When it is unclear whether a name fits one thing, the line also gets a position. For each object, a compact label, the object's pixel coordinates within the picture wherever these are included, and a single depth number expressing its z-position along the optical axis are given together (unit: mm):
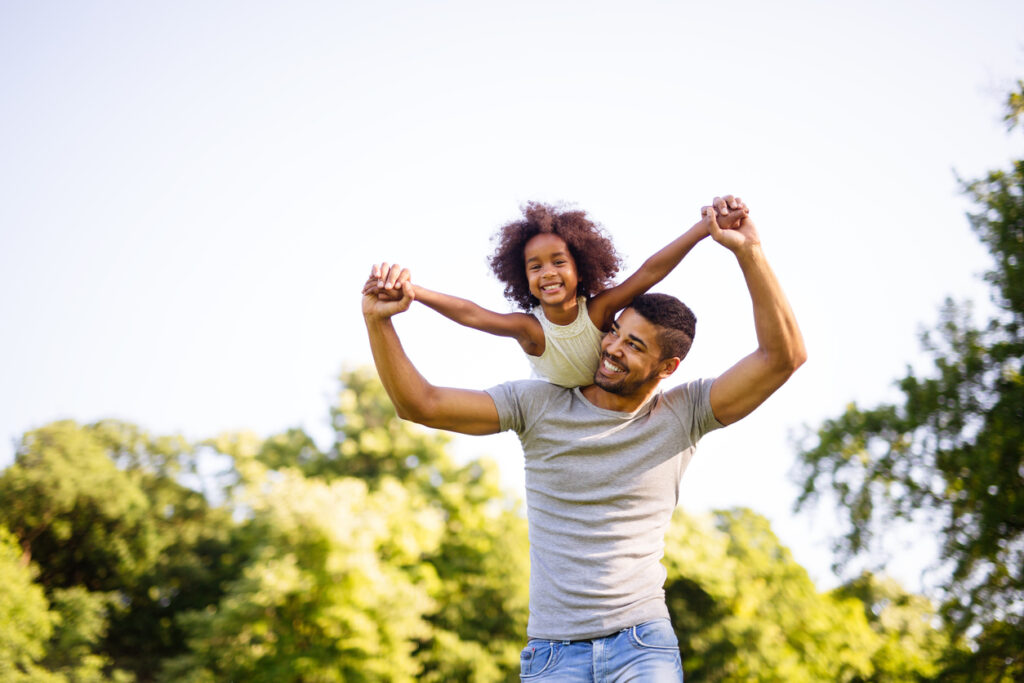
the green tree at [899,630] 12648
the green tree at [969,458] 11797
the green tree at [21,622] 15648
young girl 3051
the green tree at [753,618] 16250
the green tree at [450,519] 16422
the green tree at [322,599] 14789
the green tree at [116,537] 19766
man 2580
